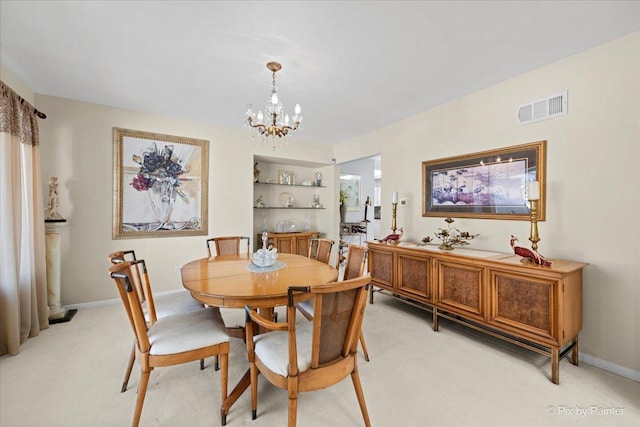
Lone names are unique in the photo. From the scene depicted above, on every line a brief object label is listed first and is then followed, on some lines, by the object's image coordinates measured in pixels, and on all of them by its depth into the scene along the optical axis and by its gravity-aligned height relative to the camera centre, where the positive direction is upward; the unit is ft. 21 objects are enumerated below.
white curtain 7.69 -0.57
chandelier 8.19 +2.94
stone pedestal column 10.02 -2.15
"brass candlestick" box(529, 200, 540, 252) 7.47 -0.38
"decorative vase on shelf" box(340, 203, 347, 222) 22.30 -0.15
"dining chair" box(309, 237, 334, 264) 9.48 -1.46
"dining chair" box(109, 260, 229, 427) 5.05 -2.66
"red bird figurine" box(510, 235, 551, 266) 7.09 -1.27
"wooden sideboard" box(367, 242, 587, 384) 6.71 -2.49
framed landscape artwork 8.52 +1.01
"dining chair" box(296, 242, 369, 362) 7.50 -1.72
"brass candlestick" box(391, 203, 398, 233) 12.27 -0.23
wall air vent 7.93 +3.16
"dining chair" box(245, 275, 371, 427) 4.36 -2.57
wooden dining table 5.34 -1.67
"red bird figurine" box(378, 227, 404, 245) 11.32 -1.25
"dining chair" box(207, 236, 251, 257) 11.04 -1.46
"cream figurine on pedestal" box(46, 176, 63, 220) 10.37 +0.43
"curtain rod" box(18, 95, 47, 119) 9.45 +3.50
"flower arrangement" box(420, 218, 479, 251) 9.66 -1.05
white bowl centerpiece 7.64 -1.41
